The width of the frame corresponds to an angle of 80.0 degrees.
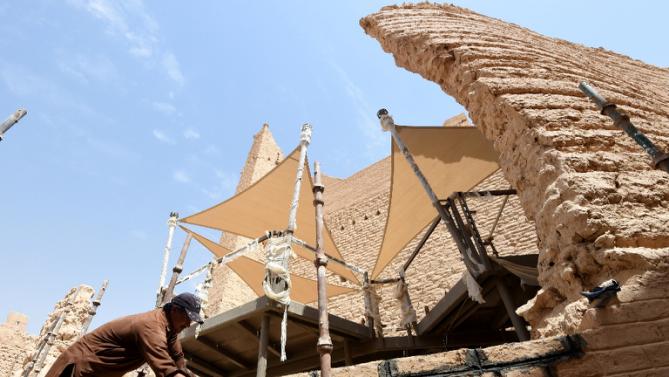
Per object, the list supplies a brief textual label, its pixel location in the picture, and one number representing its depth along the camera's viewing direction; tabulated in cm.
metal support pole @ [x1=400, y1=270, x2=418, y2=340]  546
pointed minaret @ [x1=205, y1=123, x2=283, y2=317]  1248
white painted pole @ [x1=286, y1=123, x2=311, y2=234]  492
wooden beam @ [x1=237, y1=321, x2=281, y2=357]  498
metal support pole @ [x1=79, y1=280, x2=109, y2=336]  738
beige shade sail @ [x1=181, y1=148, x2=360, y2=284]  741
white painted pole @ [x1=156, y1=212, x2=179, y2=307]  592
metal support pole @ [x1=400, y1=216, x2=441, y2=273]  557
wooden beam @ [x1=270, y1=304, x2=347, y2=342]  484
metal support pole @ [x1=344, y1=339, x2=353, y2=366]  516
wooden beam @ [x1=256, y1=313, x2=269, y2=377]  415
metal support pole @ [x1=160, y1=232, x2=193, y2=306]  587
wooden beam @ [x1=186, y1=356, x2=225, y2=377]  572
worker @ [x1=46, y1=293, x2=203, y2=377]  176
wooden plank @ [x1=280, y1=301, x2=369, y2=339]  465
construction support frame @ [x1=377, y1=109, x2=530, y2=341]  421
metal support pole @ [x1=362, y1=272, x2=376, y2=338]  548
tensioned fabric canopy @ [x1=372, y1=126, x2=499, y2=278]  621
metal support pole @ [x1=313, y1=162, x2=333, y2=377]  214
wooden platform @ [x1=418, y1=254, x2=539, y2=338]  449
